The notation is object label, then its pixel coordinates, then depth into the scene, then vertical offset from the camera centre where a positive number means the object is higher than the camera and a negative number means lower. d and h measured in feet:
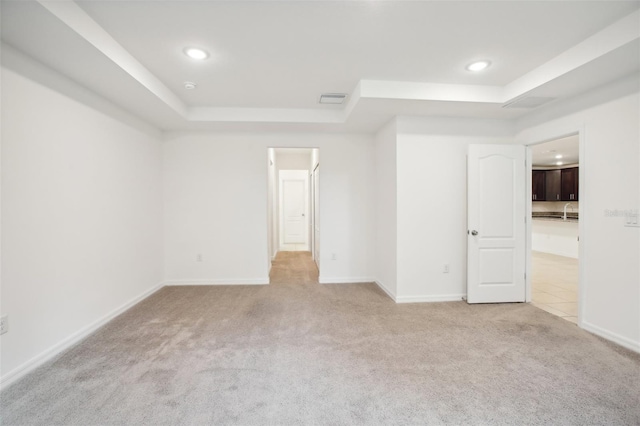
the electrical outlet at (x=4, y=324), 6.25 -2.56
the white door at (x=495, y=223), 11.51 -0.69
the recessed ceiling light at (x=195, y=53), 7.75 +4.45
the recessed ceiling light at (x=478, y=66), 8.61 +4.44
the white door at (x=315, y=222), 19.13 -1.02
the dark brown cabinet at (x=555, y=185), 26.63 +2.13
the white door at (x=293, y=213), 27.89 -0.49
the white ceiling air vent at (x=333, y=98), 10.98 +4.47
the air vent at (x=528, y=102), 9.73 +3.76
